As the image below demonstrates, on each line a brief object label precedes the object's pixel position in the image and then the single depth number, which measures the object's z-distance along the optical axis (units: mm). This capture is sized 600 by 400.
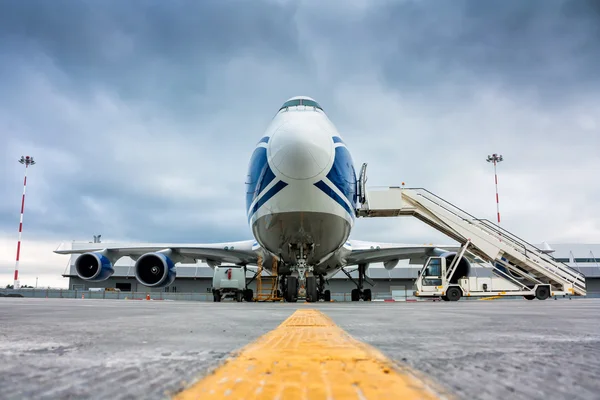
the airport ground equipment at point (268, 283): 15908
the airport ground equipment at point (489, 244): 15352
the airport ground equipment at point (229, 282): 15883
